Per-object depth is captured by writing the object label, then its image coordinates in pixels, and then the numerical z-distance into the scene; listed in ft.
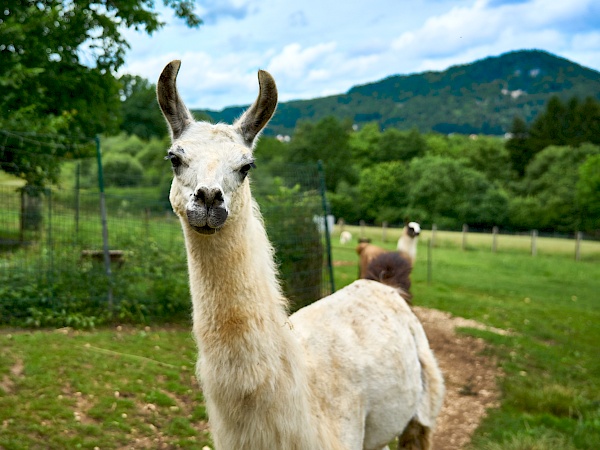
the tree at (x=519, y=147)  192.34
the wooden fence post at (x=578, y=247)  91.60
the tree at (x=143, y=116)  187.52
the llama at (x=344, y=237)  88.40
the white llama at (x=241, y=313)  8.45
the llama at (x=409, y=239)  42.14
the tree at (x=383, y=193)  165.89
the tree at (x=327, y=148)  195.42
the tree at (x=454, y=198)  148.77
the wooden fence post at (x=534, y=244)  95.76
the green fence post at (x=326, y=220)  31.53
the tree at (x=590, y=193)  126.93
